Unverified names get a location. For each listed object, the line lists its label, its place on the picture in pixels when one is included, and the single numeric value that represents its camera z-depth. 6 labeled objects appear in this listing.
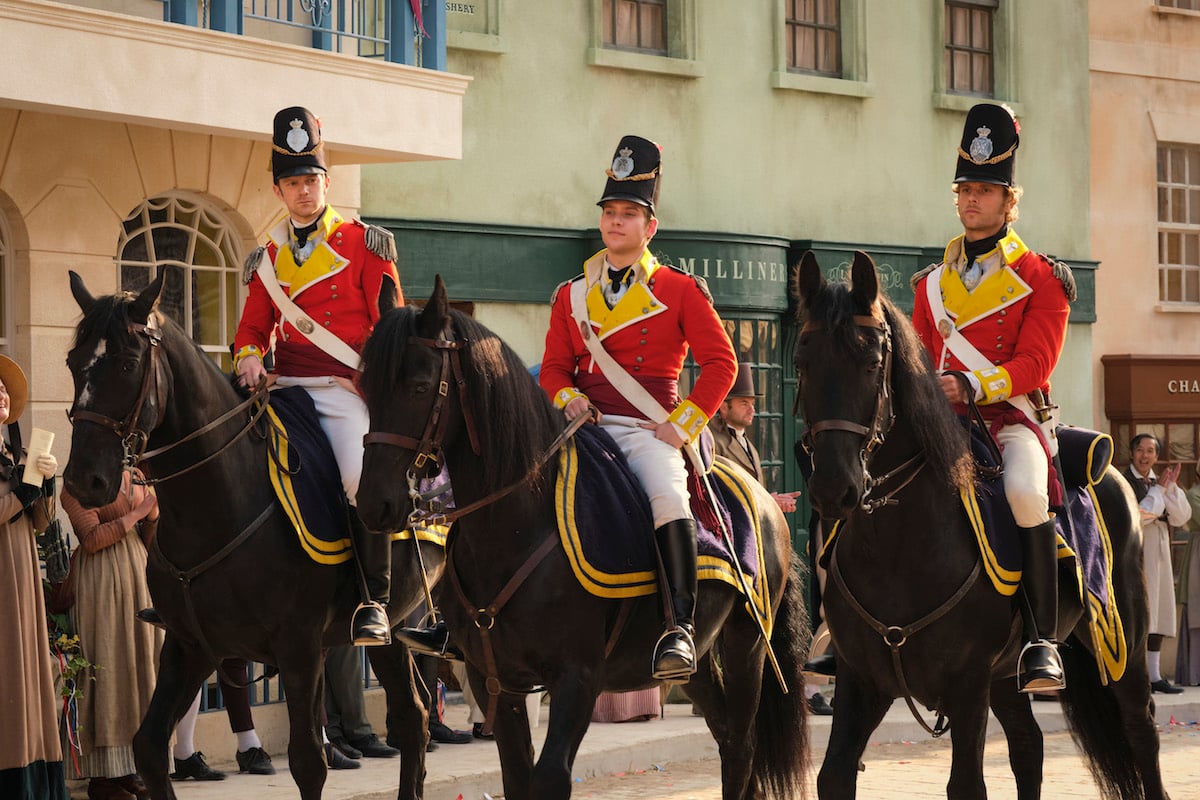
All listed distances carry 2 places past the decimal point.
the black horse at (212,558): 16.39
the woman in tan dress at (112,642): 20.86
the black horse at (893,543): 13.71
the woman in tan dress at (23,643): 18.56
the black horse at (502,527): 13.68
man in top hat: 26.59
